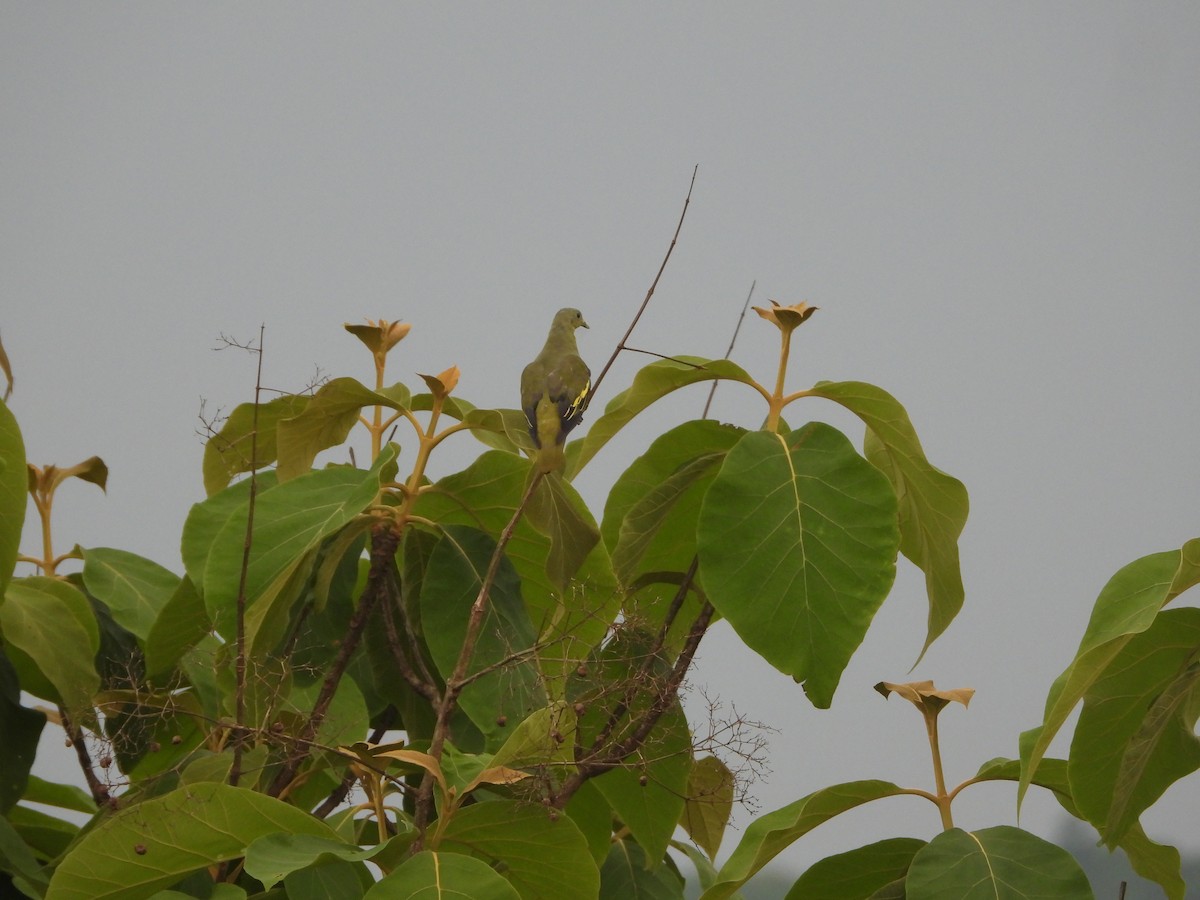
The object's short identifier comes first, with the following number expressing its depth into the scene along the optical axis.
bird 20.78
